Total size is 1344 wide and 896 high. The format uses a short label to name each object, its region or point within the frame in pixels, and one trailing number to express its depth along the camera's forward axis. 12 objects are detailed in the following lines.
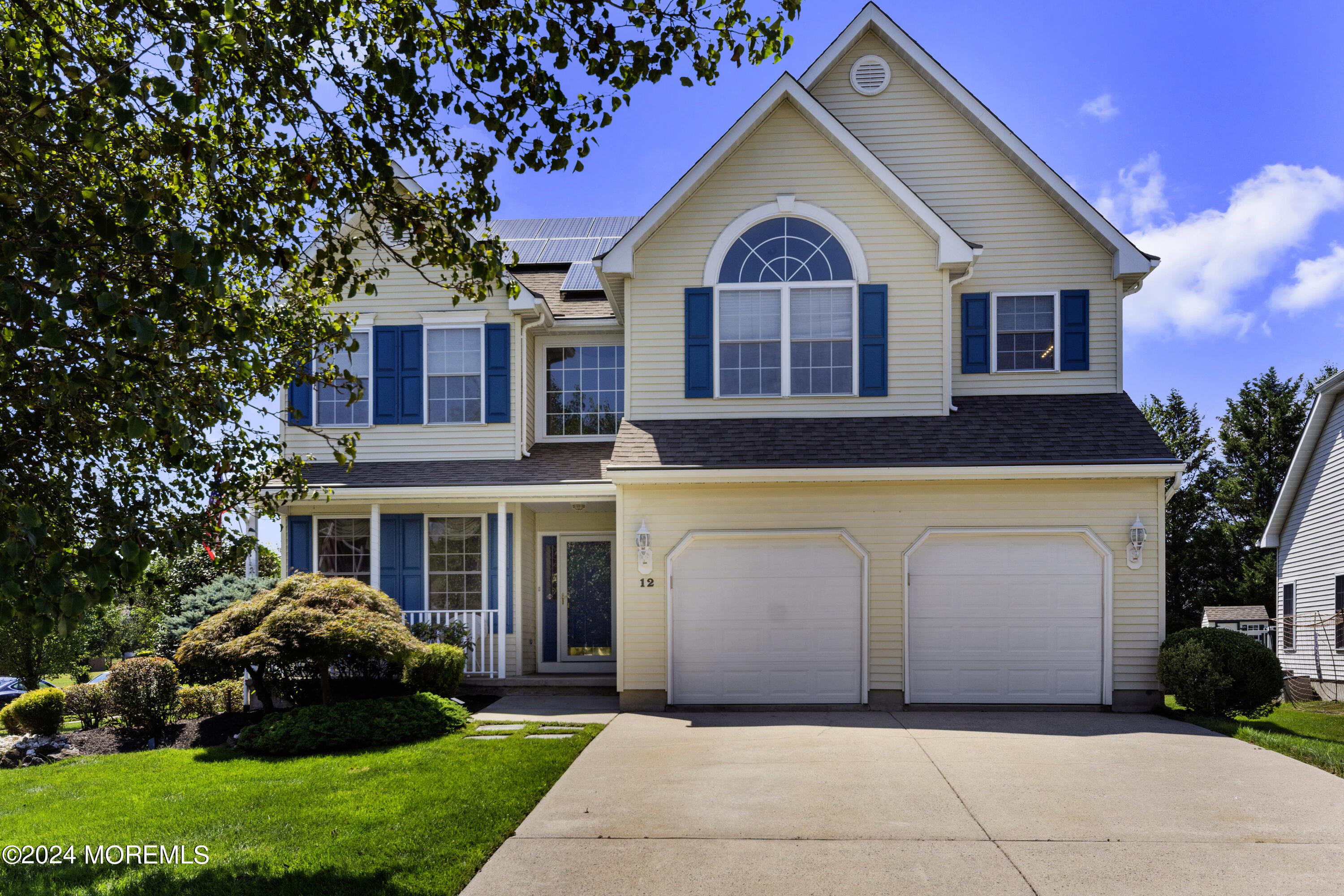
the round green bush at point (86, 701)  13.11
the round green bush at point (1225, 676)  11.54
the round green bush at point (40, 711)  12.22
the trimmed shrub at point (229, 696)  14.24
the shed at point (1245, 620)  25.70
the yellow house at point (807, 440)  12.49
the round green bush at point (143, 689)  11.98
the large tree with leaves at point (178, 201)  4.29
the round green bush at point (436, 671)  12.69
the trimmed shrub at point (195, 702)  13.34
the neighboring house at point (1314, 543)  21.64
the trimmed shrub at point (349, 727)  10.21
